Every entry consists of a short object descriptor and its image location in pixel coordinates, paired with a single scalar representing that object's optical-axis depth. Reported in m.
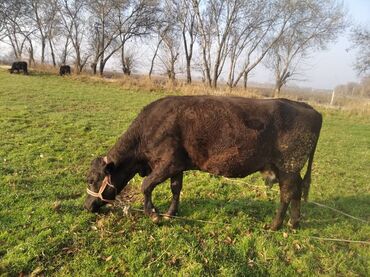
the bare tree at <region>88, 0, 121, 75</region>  35.16
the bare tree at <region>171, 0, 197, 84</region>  33.50
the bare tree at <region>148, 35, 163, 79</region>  41.91
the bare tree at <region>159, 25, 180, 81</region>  38.81
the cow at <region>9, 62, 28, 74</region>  28.16
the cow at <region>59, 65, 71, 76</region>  29.94
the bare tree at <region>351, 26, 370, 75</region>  31.31
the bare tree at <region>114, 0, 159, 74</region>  35.91
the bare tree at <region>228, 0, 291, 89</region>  30.47
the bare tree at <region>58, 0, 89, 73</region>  38.53
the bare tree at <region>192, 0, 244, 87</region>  30.23
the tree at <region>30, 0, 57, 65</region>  40.81
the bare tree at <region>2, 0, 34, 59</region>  38.94
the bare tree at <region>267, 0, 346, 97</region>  31.22
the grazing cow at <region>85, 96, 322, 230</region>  4.31
